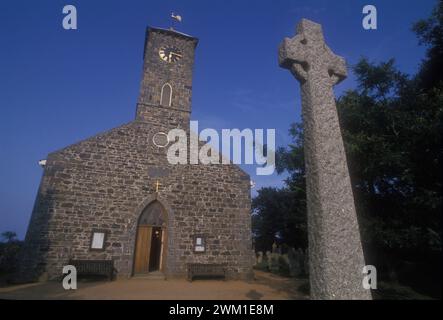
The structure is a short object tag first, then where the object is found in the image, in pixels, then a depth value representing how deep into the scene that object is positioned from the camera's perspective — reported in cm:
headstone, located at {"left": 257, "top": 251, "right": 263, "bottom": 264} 2182
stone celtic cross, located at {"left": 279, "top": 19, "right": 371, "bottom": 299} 305
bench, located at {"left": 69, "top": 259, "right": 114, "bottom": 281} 1102
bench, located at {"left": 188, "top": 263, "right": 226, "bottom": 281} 1205
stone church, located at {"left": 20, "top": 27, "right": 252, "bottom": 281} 1140
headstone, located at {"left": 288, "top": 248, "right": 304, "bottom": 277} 1584
